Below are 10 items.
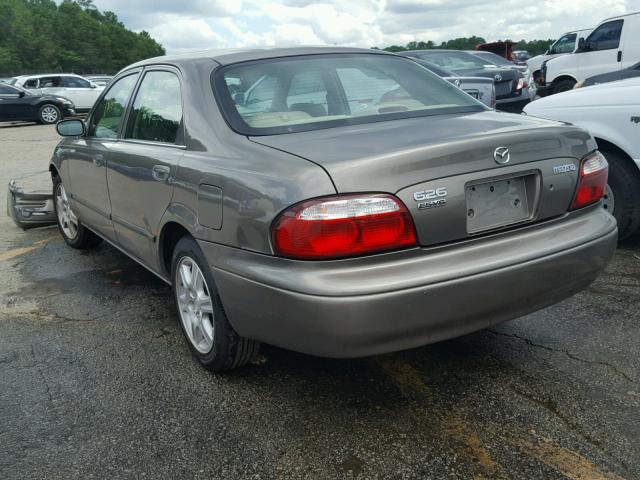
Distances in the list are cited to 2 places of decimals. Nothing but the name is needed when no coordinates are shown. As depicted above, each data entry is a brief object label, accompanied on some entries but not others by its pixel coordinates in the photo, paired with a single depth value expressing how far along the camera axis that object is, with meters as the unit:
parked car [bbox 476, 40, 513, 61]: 30.52
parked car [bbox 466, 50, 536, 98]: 12.18
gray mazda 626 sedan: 2.32
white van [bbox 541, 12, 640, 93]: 12.69
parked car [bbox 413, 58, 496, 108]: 9.34
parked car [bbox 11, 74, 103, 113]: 23.47
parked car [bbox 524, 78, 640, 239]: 4.49
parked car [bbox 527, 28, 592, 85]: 16.23
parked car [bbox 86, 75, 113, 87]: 29.84
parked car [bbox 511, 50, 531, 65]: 41.28
